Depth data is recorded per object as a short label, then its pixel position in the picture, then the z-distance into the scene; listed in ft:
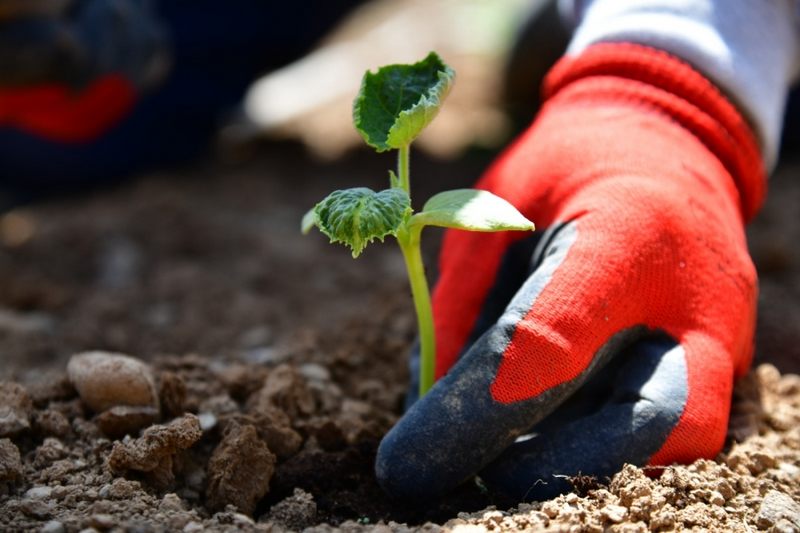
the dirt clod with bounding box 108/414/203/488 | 2.51
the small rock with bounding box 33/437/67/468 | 2.53
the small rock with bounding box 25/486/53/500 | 2.48
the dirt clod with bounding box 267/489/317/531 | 2.49
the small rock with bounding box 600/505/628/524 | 2.43
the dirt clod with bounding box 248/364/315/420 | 2.66
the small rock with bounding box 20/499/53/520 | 2.44
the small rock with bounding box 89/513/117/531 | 2.40
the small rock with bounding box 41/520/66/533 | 2.40
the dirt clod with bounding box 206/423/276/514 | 2.51
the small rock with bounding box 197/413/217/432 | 2.60
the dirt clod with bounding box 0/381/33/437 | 2.55
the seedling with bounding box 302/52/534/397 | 2.41
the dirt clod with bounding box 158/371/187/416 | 2.62
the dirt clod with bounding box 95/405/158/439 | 2.57
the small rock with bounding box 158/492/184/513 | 2.46
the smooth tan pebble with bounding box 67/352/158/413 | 2.60
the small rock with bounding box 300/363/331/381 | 2.77
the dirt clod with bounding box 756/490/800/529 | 2.46
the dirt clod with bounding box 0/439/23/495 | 2.48
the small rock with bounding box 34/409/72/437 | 2.58
